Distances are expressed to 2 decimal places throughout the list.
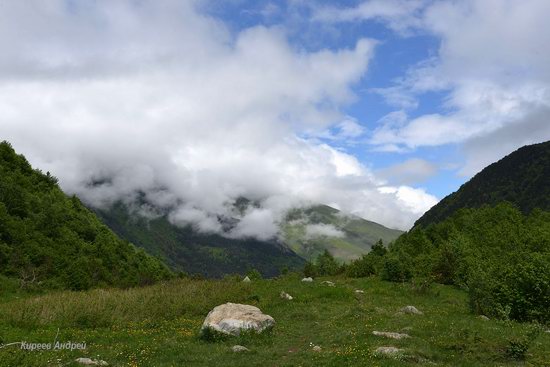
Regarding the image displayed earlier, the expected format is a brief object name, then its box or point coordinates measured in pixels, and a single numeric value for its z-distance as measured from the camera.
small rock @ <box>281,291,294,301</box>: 40.97
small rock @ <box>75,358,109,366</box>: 17.14
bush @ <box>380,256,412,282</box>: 55.31
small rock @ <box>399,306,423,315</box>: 31.92
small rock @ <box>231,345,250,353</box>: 20.82
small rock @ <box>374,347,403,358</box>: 17.89
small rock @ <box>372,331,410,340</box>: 22.02
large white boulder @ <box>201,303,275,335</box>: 24.03
